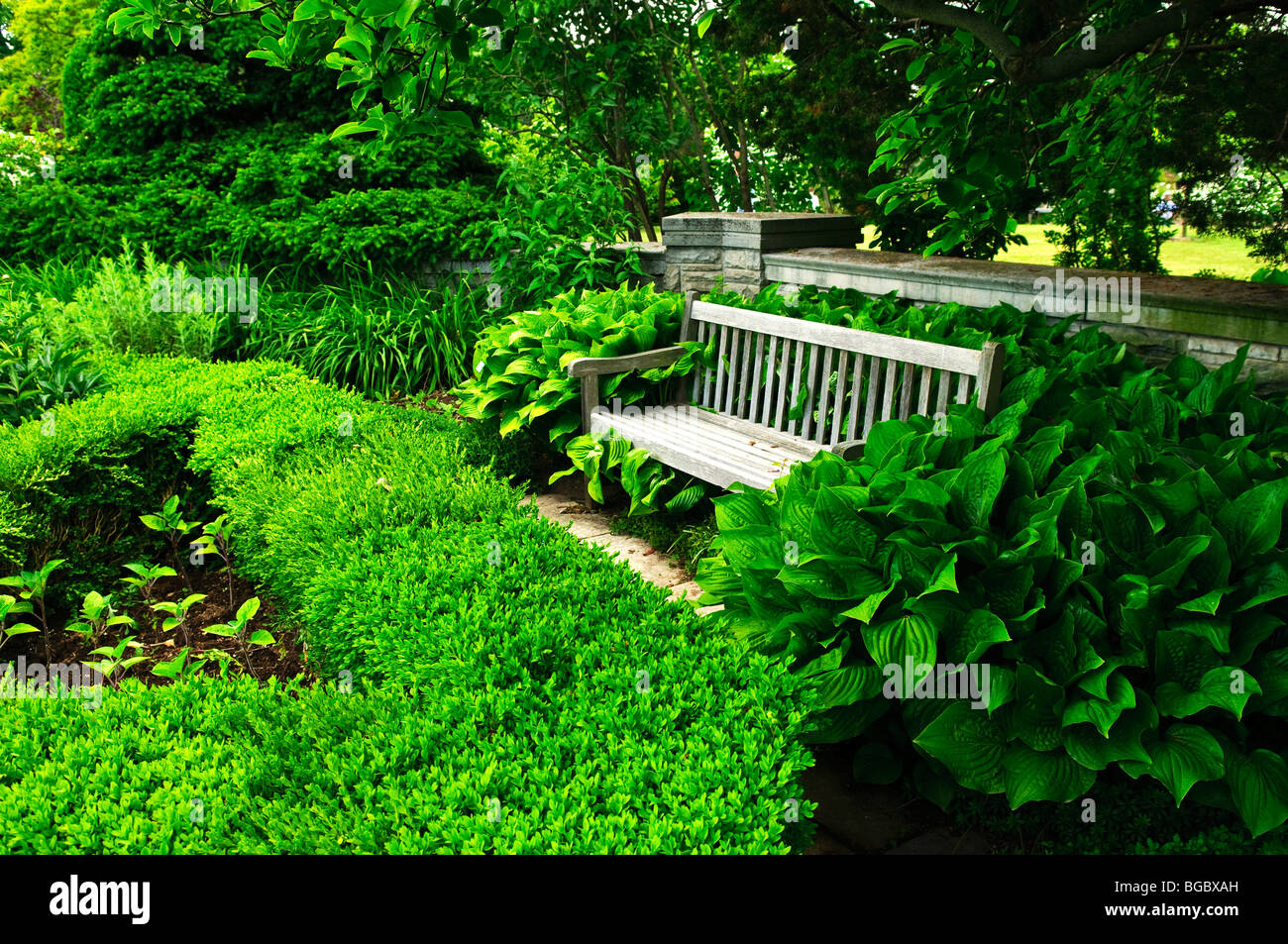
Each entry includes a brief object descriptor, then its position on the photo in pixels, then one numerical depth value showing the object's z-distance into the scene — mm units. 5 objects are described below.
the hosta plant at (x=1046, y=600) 2363
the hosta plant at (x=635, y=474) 4746
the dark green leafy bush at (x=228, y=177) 7875
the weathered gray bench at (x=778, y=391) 3992
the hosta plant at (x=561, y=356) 5328
